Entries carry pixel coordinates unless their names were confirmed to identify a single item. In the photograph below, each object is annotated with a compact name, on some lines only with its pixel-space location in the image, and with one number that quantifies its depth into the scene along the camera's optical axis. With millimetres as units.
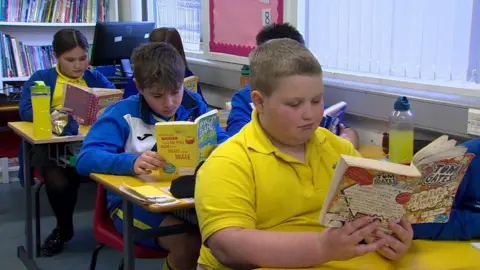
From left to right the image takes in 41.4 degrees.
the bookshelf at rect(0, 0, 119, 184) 5125
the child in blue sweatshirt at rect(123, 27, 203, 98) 4062
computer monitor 4508
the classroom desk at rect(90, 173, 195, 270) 2037
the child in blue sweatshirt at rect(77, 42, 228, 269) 2357
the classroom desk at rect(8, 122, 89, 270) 3115
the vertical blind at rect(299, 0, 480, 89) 2639
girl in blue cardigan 3490
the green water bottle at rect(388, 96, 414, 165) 2439
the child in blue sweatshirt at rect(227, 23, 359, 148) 2926
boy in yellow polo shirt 1397
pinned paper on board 3753
